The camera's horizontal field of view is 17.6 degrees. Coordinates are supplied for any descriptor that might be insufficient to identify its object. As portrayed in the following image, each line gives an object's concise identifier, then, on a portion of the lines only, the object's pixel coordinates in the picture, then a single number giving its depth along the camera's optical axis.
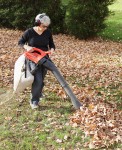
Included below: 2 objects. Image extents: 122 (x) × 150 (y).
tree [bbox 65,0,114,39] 21.86
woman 8.37
